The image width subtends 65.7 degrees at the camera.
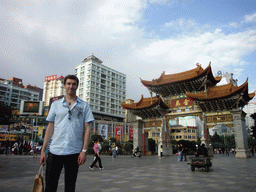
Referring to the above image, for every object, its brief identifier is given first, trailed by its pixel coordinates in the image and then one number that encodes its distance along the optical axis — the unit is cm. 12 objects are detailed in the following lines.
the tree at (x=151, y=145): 4244
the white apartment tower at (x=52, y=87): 9271
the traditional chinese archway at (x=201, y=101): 1998
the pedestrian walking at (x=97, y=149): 1036
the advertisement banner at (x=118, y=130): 5257
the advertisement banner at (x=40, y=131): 4635
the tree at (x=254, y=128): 3527
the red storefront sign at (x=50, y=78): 9569
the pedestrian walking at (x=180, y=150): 1701
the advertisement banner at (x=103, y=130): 5788
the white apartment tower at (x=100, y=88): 7331
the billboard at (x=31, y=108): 4922
